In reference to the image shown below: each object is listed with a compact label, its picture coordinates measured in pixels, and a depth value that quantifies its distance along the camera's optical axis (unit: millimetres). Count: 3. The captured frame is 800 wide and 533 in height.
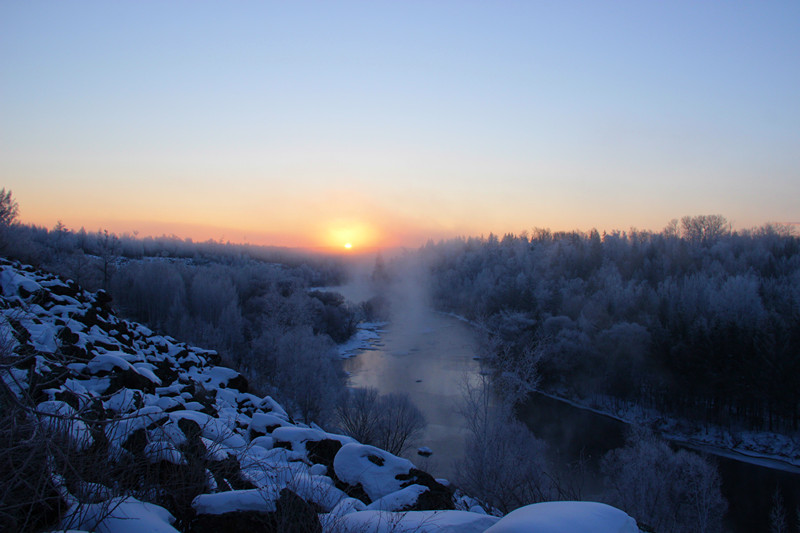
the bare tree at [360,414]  13398
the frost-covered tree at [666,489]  11680
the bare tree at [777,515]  11695
